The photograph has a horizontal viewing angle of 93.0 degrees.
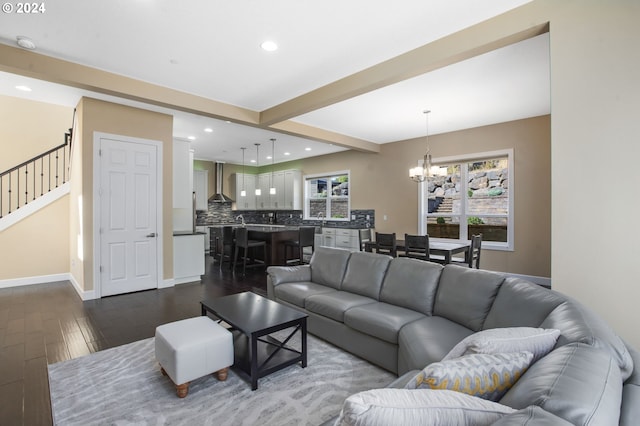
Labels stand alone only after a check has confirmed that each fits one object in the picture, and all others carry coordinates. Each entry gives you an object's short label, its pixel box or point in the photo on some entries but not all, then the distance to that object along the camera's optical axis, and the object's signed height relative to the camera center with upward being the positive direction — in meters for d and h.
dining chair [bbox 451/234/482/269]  4.42 -0.62
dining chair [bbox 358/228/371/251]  7.26 -0.51
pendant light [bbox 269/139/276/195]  7.00 +1.63
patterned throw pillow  1.02 -0.56
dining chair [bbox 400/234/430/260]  4.48 -0.51
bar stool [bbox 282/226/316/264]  6.80 -0.67
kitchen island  6.73 -0.59
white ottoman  2.06 -0.98
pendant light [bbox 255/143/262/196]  7.39 +1.62
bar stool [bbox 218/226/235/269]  6.72 -0.62
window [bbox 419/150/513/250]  5.59 +0.27
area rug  1.93 -1.29
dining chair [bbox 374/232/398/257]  4.82 -0.49
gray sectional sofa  0.84 -0.61
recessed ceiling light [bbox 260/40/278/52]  2.93 +1.65
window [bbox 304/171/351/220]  8.32 +0.47
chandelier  4.95 +0.72
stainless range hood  9.40 +0.71
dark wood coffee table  2.23 -0.88
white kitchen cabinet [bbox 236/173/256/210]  9.82 +0.72
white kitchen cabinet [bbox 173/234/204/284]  5.29 -0.80
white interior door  4.42 -0.05
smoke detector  2.87 +1.64
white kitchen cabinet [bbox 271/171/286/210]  9.37 +0.62
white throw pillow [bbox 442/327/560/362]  1.21 -0.53
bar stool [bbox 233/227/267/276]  6.25 -0.64
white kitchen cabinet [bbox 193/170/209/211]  8.95 +0.75
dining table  4.38 -0.55
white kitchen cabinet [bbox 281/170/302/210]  9.05 +0.70
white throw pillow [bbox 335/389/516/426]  0.79 -0.53
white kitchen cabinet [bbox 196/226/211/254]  9.06 -0.62
